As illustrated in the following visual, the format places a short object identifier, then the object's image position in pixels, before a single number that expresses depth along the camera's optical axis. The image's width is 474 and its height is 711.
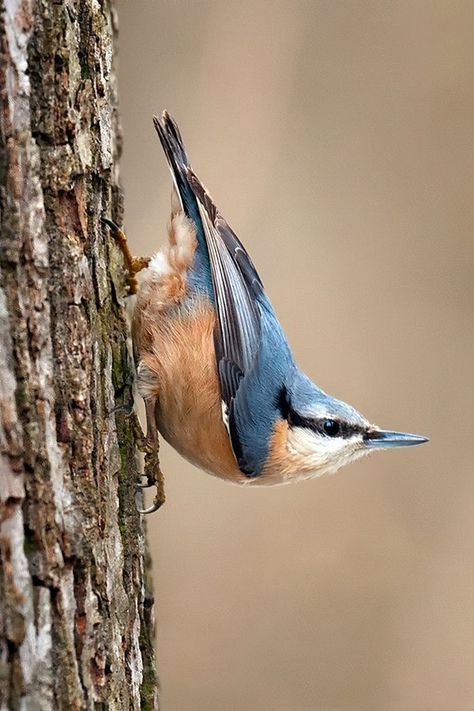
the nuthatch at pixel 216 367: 3.37
